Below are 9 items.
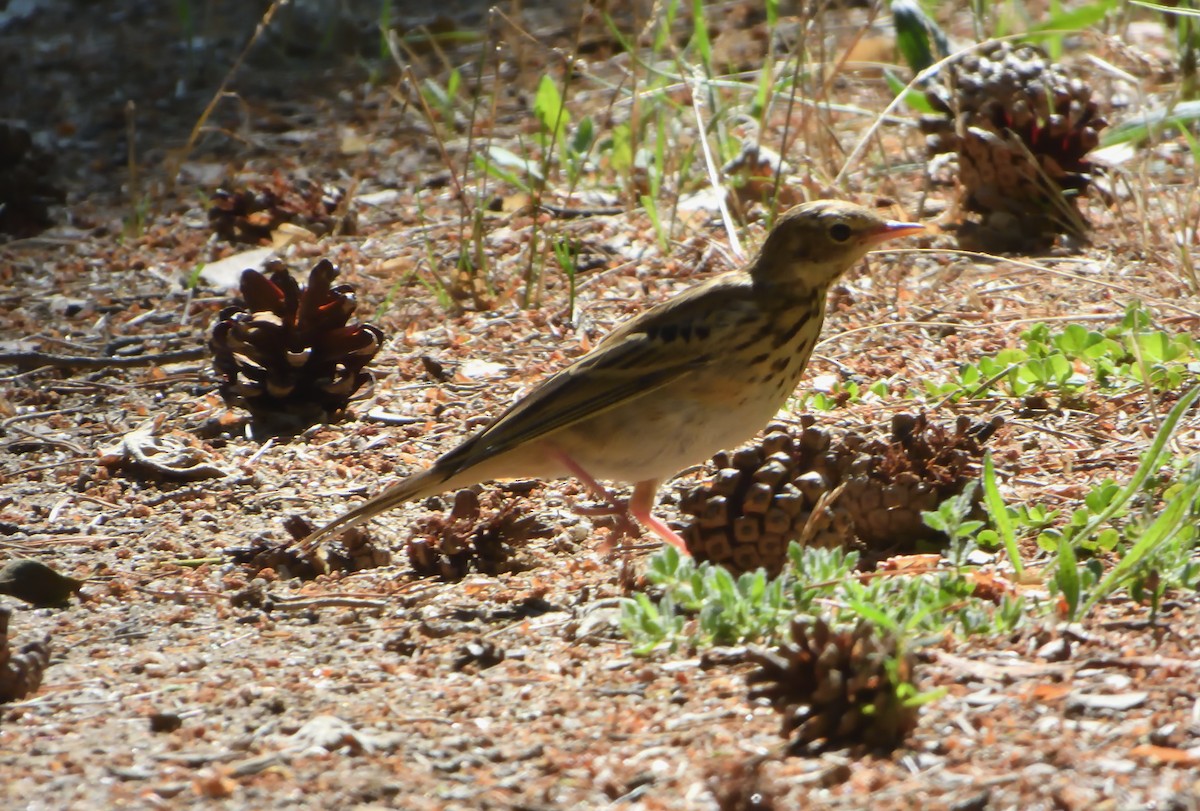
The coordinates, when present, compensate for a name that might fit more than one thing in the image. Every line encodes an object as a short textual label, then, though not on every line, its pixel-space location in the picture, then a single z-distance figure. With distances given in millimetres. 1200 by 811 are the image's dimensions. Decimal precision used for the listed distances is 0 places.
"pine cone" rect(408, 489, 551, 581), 8297
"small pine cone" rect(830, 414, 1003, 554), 7855
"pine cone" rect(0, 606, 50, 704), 6449
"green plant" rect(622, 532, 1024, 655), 6133
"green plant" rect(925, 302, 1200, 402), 9187
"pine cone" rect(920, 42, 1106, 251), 11922
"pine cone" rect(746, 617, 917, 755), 5449
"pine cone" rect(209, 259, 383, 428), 10430
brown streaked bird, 8391
